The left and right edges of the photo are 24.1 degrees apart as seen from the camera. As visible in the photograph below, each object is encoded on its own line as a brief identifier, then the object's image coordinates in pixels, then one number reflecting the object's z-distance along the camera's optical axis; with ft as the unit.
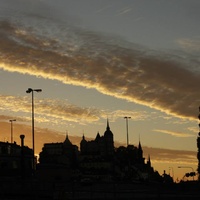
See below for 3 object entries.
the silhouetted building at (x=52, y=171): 261.85
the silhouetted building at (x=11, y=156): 368.52
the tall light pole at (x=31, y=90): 227.49
